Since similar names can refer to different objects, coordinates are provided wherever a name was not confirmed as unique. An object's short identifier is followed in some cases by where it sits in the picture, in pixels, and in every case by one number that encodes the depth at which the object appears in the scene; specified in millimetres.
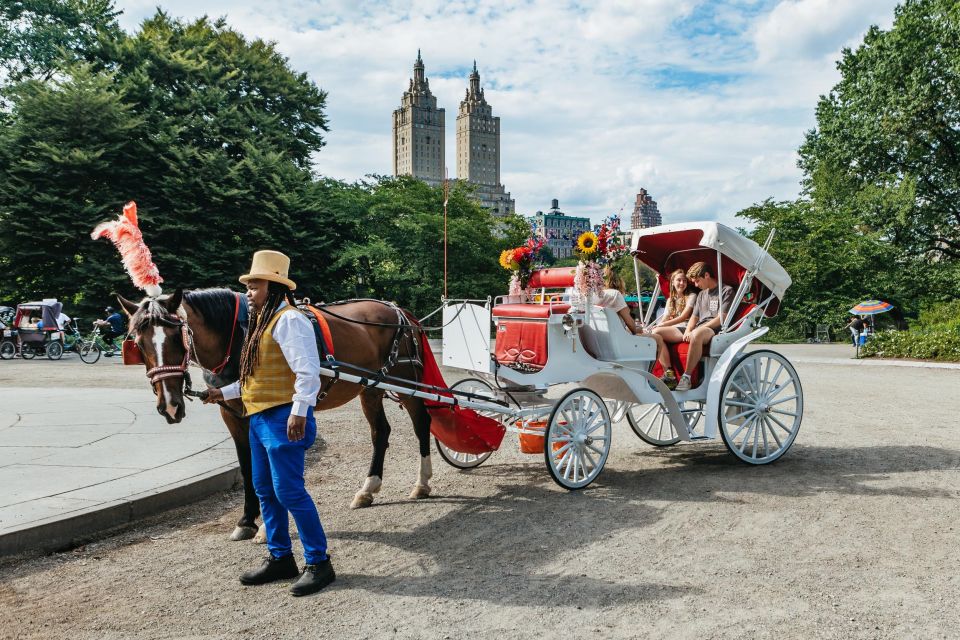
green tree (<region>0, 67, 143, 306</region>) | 24484
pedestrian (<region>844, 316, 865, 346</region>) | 25141
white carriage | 6535
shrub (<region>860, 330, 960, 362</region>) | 19531
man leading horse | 4125
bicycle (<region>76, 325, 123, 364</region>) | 21344
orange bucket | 6672
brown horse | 4602
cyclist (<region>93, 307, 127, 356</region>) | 22188
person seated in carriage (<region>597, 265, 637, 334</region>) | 7070
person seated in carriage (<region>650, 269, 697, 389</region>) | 7617
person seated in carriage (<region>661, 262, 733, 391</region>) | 7473
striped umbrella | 24562
